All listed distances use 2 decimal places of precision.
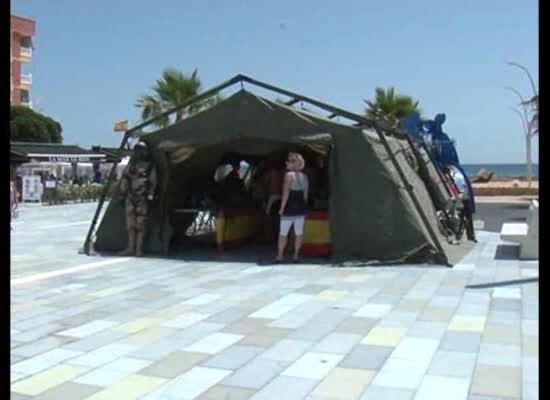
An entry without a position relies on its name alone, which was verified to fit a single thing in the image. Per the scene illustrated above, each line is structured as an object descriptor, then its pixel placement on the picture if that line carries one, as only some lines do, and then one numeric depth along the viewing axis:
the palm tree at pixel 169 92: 28.58
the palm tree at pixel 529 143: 33.86
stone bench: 9.30
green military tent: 9.30
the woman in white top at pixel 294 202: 9.39
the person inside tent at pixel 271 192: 11.66
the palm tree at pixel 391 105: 29.34
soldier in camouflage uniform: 10.18
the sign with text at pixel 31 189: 25.91
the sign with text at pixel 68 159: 28.92
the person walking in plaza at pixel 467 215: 11.97
